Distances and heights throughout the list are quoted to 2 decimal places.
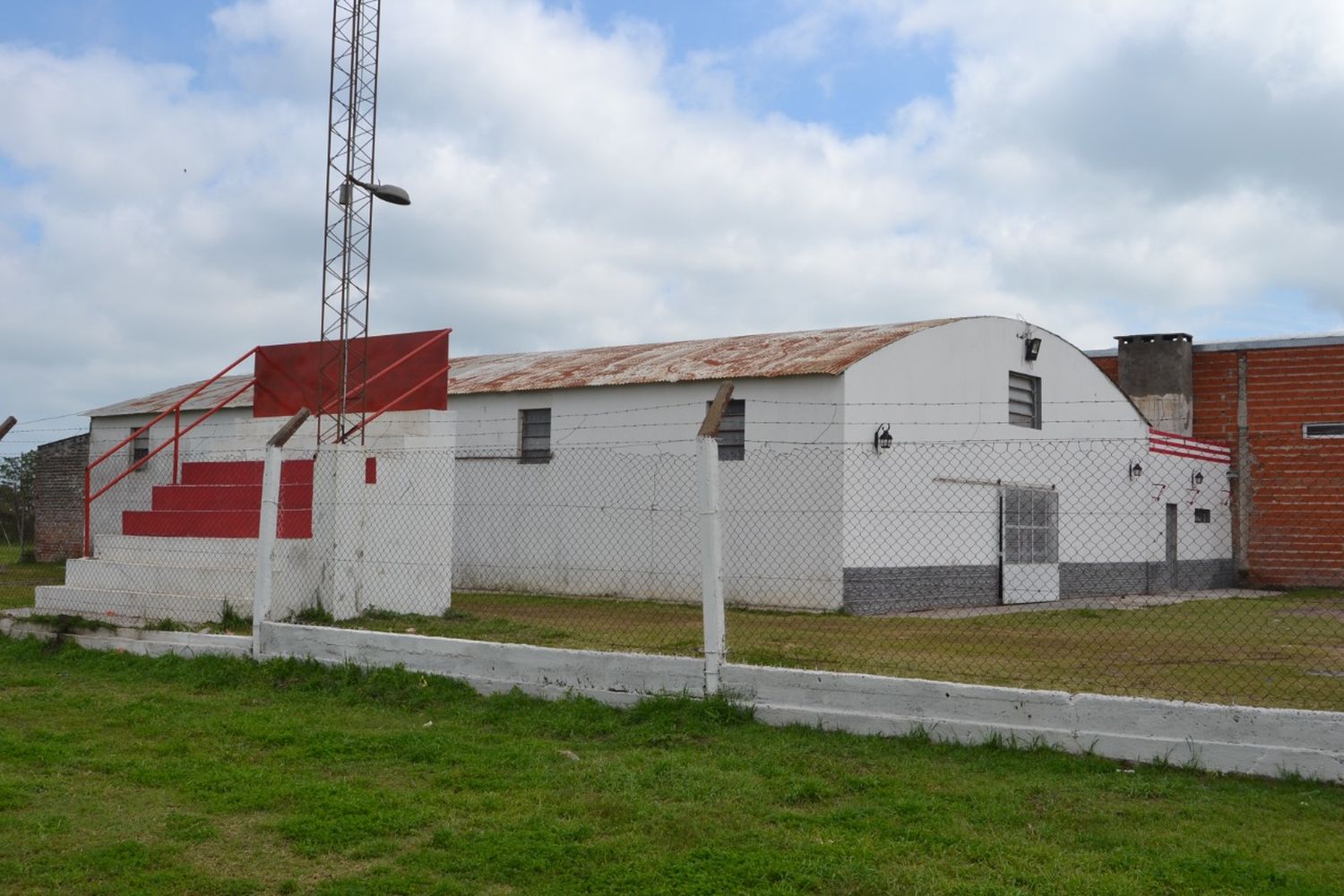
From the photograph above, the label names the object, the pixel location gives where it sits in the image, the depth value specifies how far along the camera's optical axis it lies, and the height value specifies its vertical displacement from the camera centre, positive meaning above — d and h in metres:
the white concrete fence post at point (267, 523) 8.55 -0.05
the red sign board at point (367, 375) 11.52 +1.45
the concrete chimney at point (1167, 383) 22.53 +2.77
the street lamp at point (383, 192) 10.62 +2.96
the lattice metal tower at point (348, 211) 10.66 +2.81
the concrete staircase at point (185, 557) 9.70 -0.38
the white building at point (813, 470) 14.19 +0.69
